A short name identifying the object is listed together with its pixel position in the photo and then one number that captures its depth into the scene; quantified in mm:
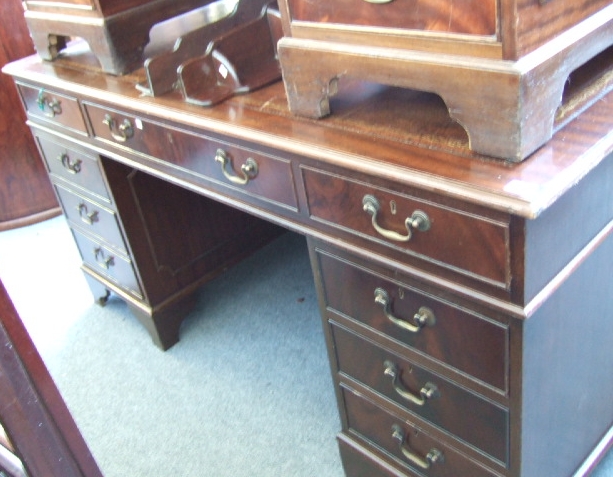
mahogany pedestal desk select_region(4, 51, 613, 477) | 843
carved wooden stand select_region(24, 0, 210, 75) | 1479
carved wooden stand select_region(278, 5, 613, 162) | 794
